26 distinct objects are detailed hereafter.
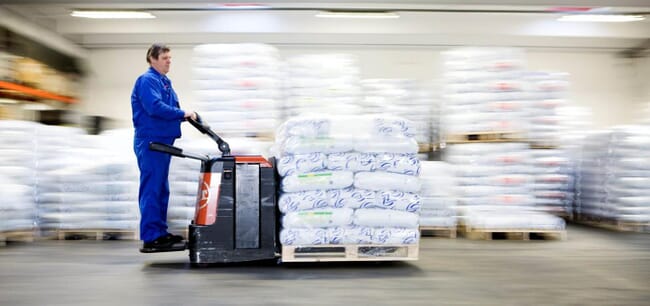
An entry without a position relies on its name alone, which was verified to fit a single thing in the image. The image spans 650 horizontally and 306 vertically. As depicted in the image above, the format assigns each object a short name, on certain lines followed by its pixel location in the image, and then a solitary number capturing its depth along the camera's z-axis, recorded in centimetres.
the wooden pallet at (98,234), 624
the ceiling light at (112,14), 920
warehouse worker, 462
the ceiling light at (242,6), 885
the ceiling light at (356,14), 950
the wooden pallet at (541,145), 718
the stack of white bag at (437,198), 653
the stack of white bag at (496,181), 654
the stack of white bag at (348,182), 445
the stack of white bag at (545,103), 693
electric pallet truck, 430
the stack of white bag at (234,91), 632
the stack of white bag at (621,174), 712
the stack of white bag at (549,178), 720
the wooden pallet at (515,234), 633
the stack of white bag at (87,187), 621
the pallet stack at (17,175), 593
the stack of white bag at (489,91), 655
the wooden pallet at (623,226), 715
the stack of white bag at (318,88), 698
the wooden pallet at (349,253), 441
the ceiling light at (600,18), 946
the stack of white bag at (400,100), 762
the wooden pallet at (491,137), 659
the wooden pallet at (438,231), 654
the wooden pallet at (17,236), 590
